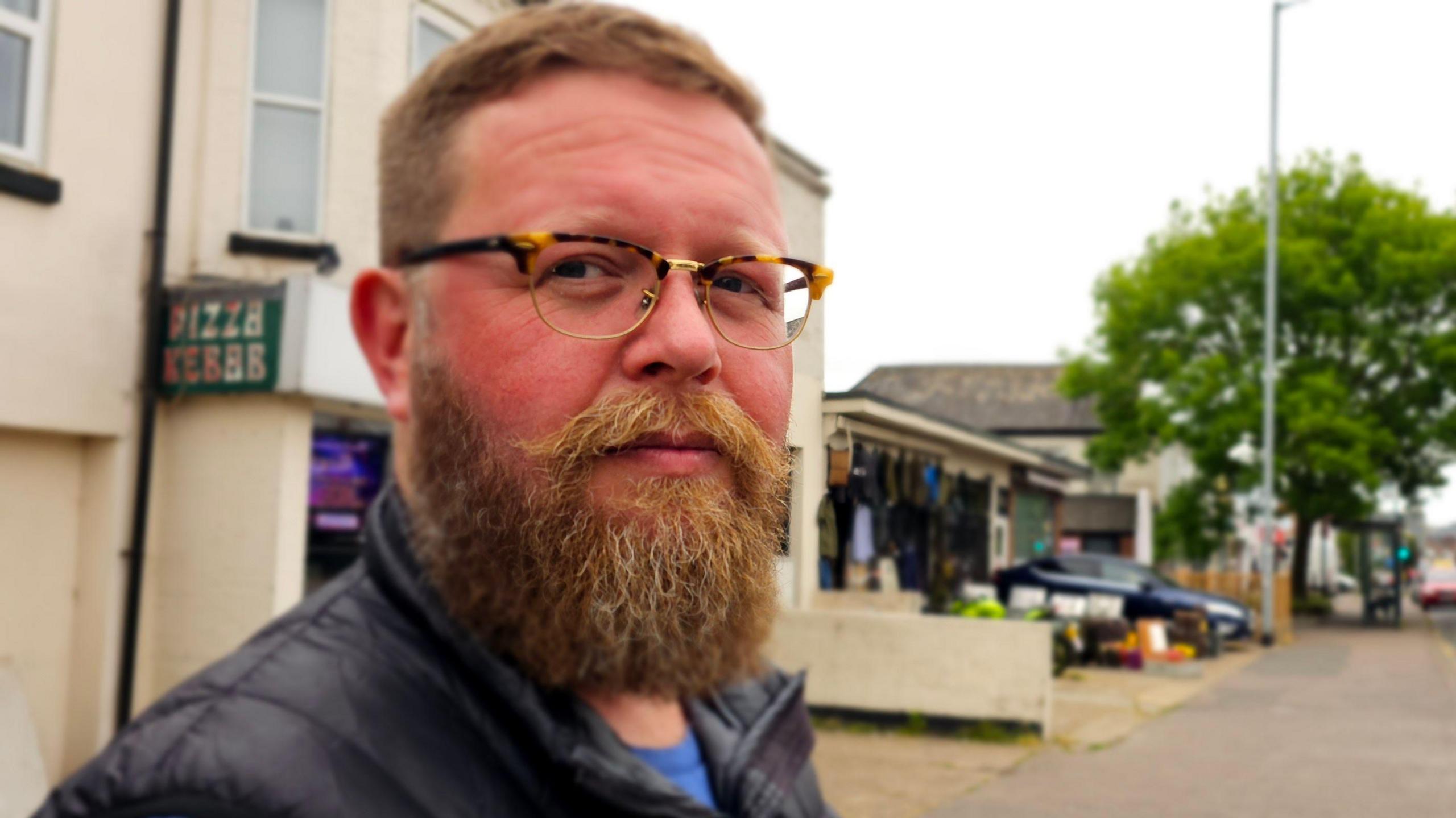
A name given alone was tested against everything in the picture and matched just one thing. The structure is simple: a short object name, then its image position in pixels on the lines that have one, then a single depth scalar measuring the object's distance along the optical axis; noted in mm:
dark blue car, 20109
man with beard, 743
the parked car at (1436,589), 24125
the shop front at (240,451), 2318
